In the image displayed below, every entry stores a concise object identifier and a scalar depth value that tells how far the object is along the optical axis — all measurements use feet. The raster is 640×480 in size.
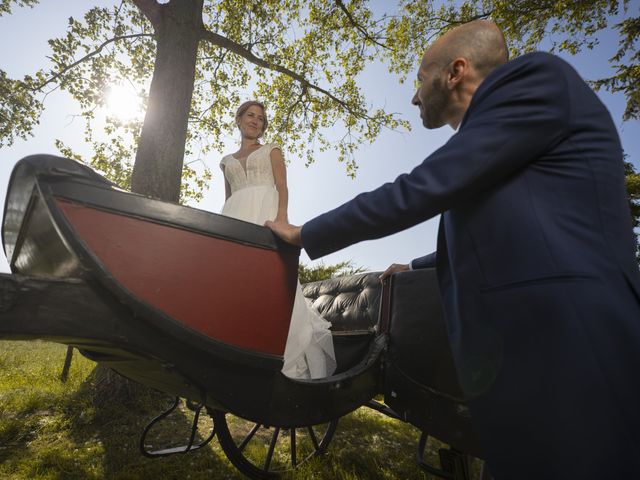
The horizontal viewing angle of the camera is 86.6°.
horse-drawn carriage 3.08
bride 6.52
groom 2.45
